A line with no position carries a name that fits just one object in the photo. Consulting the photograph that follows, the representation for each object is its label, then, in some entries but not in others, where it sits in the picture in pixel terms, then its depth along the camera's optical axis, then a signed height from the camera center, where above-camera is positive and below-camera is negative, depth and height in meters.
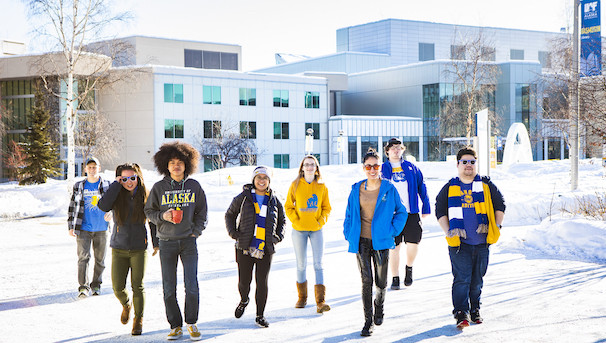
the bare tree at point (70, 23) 24.81 +5.62
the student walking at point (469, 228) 6.11 -0.76
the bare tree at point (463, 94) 46.22 +5.74
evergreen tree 42.53 +0.33
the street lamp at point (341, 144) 47.96 +0.83
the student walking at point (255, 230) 6.55 -0.81
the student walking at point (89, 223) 8.26 -0.91
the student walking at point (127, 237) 6.35 -0.85
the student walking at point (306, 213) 7.13 -0.70
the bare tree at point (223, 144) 51.28 +1.01
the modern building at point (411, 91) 63.78 +6.93
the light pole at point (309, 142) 35.99 +0.77
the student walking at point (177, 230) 5.96 -0.73
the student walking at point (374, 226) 6.03 -0.72
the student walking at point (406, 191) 7.96 -0.50
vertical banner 14.50 +3.12
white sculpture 39.02 +0.28
